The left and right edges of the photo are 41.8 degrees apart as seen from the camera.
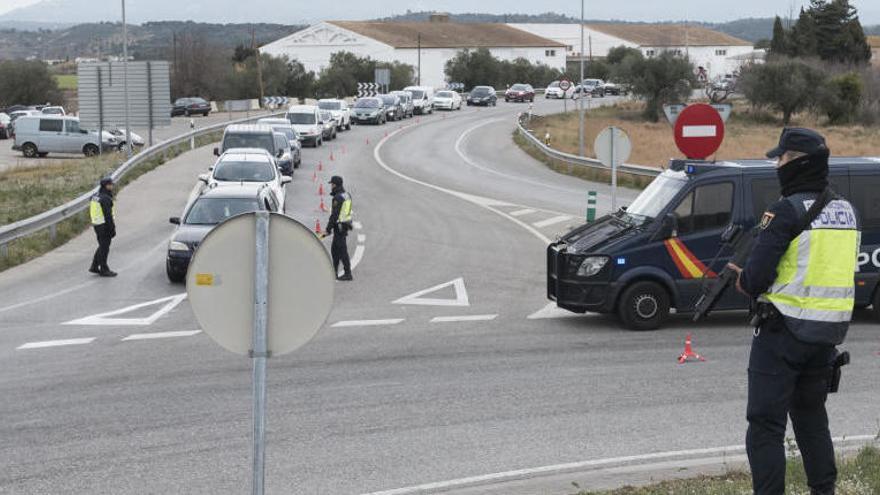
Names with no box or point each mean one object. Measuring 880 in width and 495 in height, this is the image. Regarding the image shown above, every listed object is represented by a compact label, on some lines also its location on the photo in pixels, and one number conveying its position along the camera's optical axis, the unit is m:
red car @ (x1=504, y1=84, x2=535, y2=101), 93.38
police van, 14.21
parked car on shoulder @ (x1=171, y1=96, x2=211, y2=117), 81.56
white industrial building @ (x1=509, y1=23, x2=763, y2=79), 159.50
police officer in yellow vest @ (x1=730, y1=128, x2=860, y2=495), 5.65
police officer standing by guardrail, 19.30
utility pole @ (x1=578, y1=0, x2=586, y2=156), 42.24
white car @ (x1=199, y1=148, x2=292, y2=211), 25.50
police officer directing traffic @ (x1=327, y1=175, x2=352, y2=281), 18.84
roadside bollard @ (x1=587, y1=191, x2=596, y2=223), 22.70
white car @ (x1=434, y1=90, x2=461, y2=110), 79.50
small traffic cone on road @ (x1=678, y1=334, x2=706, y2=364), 12.32
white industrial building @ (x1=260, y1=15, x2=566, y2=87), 122.00
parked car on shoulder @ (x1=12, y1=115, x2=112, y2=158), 48.56
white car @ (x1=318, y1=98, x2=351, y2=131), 58.16
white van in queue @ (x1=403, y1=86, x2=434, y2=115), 74.12
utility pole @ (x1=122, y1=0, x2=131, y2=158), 38.91
